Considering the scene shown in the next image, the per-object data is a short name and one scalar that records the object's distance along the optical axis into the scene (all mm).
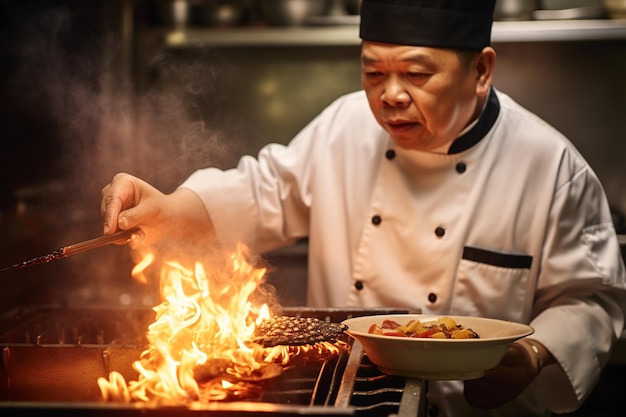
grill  1539
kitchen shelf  4340
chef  2455
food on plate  1945
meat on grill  1952
